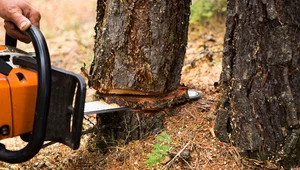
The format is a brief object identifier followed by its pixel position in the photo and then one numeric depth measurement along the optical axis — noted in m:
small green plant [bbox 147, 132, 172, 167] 2.15
